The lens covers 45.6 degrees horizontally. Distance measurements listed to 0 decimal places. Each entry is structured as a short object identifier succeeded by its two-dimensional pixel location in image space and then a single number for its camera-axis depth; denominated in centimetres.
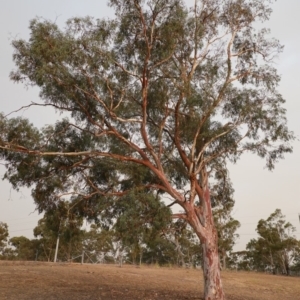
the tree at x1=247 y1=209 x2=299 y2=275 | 3509
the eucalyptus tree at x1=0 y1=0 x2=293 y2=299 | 1123
